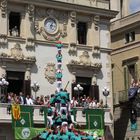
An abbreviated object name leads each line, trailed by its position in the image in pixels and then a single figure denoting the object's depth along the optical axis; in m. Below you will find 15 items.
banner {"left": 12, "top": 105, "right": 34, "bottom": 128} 29.03
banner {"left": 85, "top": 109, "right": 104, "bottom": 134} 31.16
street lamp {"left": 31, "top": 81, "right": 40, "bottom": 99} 30.72
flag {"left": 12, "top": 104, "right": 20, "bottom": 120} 28.83
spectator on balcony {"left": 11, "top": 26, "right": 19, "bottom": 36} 31.46
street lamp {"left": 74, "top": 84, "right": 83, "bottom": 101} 31.37
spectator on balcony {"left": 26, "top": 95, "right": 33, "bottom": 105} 29.86
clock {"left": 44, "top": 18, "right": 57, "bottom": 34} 32.33
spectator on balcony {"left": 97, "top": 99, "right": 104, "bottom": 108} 31.91
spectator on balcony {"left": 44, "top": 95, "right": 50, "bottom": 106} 30.38
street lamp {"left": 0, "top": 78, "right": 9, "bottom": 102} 28.92
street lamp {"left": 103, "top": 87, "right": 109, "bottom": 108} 32.60
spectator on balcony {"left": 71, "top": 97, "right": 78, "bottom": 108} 30.85
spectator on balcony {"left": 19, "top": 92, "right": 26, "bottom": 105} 29.58
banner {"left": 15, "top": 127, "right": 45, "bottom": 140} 28.98
